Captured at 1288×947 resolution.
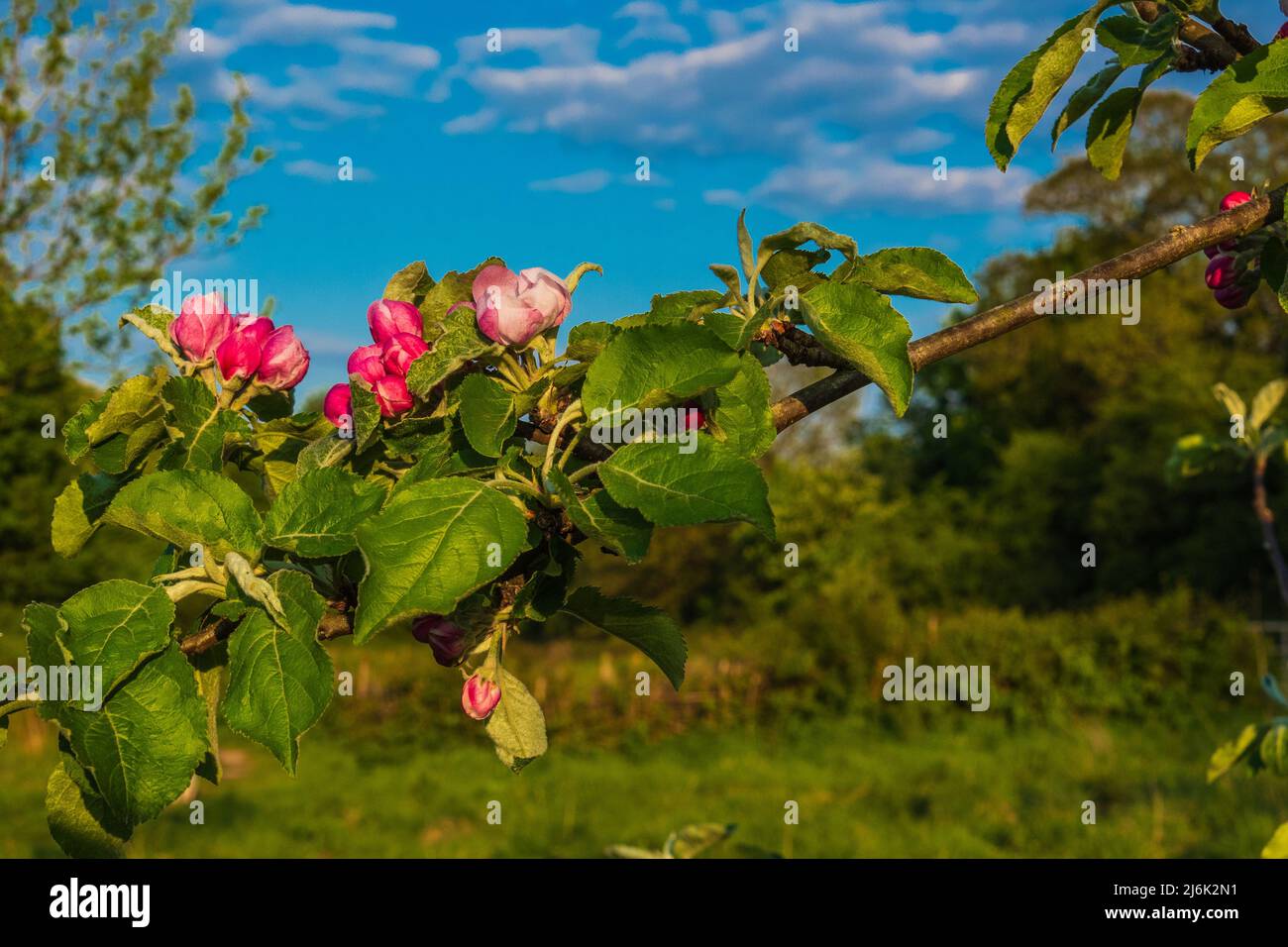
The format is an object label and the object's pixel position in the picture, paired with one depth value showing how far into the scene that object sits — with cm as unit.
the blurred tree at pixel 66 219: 967
